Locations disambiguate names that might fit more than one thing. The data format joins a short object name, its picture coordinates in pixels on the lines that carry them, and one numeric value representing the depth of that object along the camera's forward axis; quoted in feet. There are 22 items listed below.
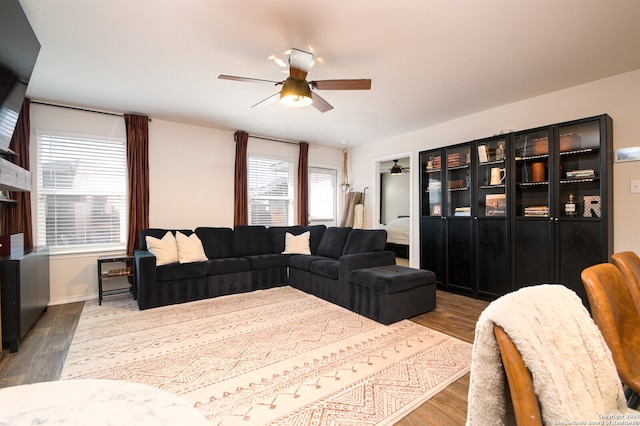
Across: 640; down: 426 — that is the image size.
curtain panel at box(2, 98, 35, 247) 11.87
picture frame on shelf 12.93
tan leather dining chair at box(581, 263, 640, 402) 3.67
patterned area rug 6.12
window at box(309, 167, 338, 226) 21.31
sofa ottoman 10.39
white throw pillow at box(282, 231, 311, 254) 16.63
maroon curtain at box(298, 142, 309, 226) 19.88
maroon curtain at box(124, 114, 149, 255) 14.28
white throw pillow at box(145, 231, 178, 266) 12.80
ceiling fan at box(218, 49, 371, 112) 8.39
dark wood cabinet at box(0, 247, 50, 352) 8.44
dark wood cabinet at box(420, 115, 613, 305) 10.59
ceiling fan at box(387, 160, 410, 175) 25.61
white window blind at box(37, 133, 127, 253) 13.00
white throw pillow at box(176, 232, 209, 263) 13.44
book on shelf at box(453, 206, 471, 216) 14.20
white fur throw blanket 2.12
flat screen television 6.40
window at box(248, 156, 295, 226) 18.67
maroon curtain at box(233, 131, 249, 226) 17.46
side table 12.54
